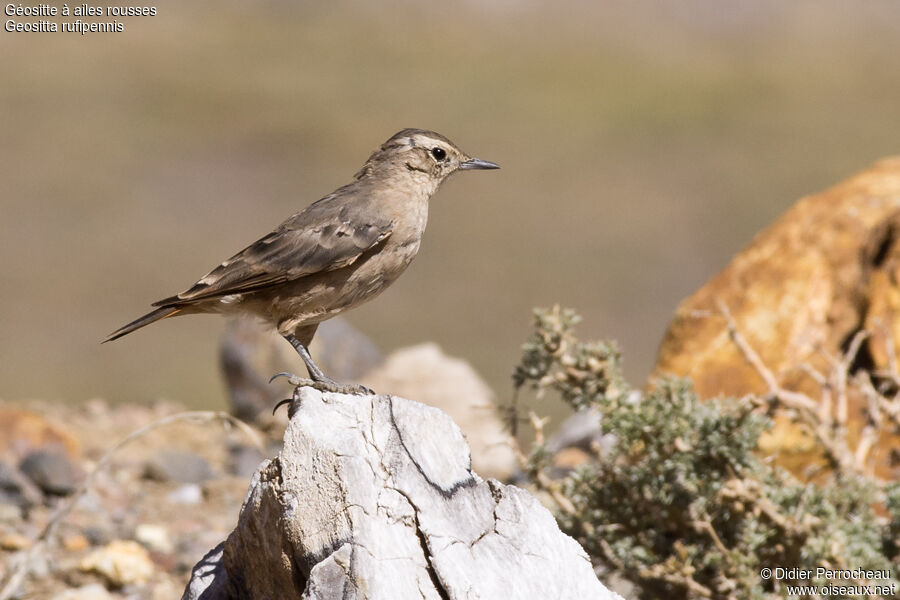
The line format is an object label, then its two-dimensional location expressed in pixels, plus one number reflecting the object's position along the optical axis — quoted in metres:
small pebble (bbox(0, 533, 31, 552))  11.98
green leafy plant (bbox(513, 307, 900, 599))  9.67
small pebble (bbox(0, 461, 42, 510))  13.23
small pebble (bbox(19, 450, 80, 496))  13.63
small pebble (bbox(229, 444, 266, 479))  15.45
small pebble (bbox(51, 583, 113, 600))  10.91
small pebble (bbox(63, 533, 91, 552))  12.25
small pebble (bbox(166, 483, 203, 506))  14.05
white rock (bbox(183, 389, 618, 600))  6.69
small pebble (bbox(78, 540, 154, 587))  11.52
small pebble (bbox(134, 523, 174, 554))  12.42
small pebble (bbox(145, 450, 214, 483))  14.74
